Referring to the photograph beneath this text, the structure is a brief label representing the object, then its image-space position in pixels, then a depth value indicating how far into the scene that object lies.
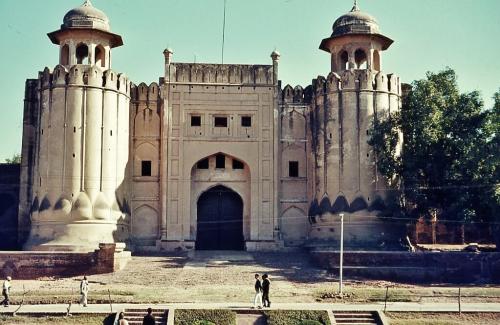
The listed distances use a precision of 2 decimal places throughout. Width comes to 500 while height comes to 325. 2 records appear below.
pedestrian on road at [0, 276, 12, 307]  20.08
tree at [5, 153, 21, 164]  57.55
